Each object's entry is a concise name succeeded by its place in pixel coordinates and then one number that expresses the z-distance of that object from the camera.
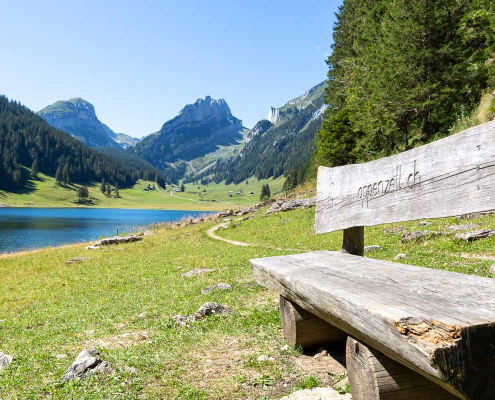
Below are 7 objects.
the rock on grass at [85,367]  4.86
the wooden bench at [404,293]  1.92
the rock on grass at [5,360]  5.86
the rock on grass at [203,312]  7.27
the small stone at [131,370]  4.88
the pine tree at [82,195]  195.69
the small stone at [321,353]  4.77
